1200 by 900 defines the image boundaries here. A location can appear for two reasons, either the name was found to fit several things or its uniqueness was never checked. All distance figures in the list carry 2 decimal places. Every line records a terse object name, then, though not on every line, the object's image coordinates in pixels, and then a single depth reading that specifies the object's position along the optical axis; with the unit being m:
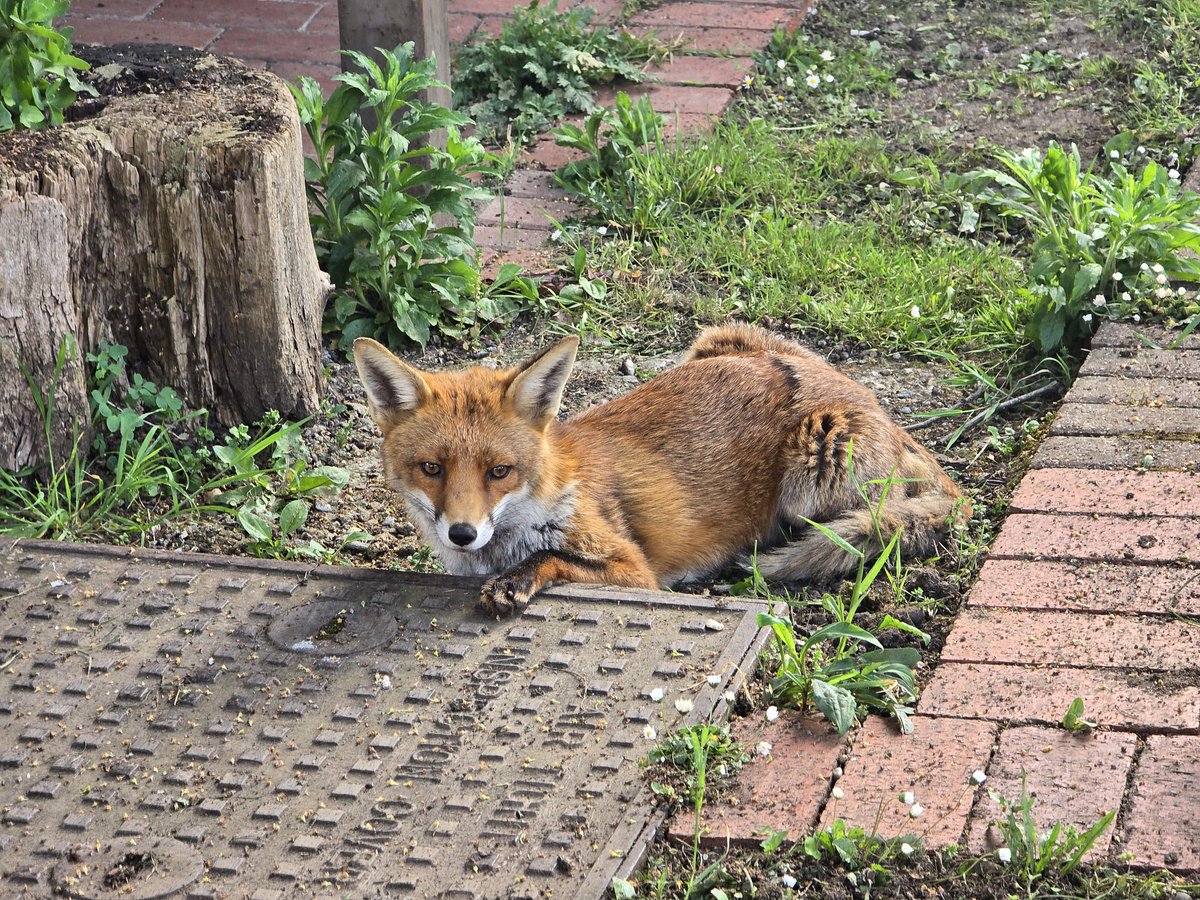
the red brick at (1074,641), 3.40
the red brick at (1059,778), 2.88
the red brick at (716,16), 7.90
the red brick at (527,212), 6.31
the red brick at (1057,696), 3.18
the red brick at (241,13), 7.67
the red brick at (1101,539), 3.82
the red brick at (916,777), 2.92
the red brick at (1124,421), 4.38
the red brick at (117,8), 7.70
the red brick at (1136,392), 4.54
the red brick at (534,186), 6.52
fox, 3.93
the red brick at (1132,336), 4.86
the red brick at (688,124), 6.75
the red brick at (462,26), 7.64
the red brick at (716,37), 7.66
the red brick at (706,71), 7.34
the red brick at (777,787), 2.96
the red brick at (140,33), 7.34
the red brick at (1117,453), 4.22
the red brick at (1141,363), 4.70
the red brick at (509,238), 6.14
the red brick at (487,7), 8.02
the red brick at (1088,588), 3.62
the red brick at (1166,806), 2.79
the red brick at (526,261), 5.91
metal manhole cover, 2.87
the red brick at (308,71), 6.97
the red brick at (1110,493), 4.02
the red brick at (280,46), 7.26
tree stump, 4.28
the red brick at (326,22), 7.62
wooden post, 5.49
